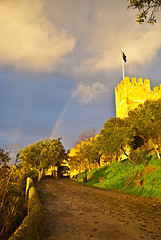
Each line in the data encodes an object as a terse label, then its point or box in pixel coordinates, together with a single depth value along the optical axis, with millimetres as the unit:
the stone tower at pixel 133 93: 44375
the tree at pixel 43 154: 43747
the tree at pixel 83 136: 58669
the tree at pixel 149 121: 21031
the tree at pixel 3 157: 6160
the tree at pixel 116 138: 22828
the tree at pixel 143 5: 7379
